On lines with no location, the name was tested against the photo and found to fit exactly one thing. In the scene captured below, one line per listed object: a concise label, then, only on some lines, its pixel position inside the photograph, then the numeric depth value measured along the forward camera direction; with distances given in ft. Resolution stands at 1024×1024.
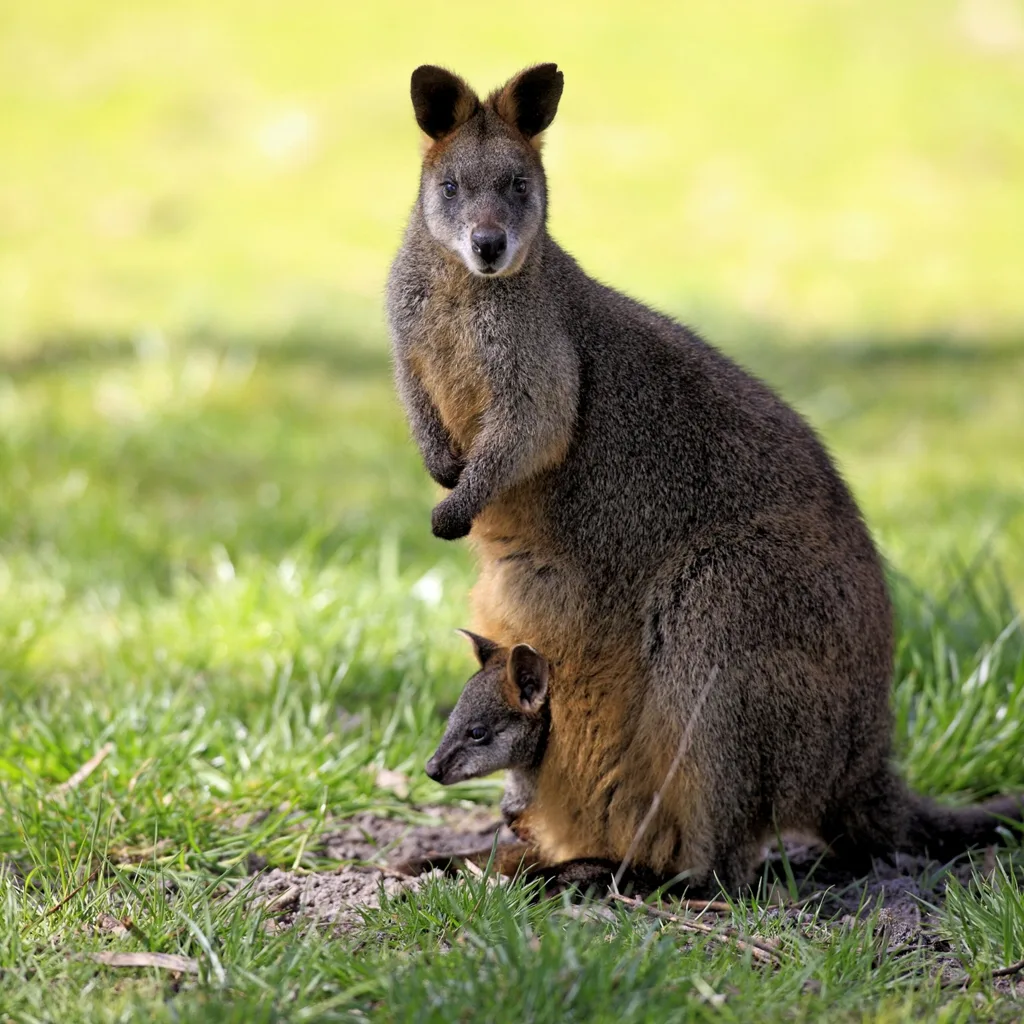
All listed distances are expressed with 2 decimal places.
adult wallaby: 26.58
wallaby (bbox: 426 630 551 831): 27.04
